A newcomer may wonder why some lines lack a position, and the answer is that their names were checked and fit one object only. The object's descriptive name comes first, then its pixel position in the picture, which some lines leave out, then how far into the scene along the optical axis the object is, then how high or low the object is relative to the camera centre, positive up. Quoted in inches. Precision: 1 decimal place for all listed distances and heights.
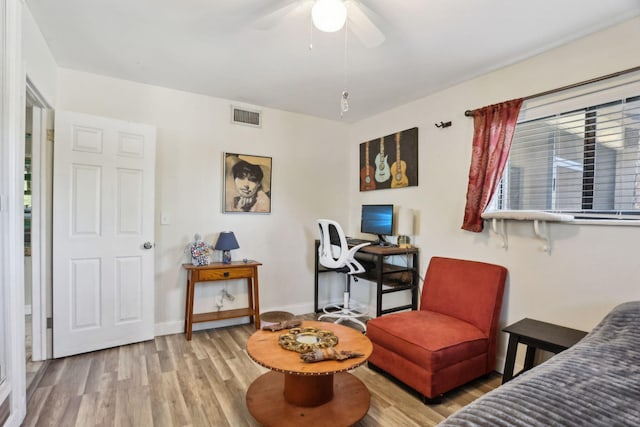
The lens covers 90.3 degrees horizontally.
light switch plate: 122.5 -5.9
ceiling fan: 62.2 +42.0
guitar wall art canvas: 130.3 +20.9
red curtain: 95.5 +18.0
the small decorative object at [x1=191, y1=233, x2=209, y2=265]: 121.6 -18.9
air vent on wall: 136.1 +38.4
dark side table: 71.7 -29.3
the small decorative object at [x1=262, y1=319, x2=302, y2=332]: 82.2 -31.6
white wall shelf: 82.4 -2.0
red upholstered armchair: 79.7 -33.5
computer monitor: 132.6 -5.4
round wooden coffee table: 64.2 -44.2
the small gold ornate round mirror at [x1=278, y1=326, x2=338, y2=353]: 71.1 -31.6
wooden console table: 118.2 -28.5
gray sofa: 30.7 -19.9
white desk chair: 123.7 -18.7
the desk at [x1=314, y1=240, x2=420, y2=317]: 115.6 -26.7
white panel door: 101.5 -10.6
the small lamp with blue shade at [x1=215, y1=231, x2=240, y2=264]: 124.2 -15.5
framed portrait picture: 134.3 +9.2
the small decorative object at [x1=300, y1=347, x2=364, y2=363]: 64.9 -31.0
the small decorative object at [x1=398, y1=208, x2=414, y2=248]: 126.2 -7.1
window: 76.0 +15.3
